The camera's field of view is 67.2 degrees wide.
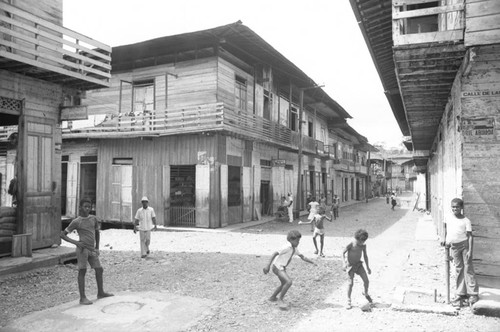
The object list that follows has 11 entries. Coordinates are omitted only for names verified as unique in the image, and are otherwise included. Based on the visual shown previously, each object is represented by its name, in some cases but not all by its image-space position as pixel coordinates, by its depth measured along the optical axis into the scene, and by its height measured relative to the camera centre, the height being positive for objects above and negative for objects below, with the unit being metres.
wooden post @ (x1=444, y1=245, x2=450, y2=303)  5.59 -1.26
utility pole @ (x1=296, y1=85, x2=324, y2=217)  21.11 +2.55
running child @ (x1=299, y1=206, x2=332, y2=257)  10.25 -1.26
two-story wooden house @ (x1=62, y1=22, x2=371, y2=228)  15.73 +2.15
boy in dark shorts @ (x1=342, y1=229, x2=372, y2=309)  5.71 -1.21
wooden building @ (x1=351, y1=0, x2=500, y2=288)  5.53 +1.77
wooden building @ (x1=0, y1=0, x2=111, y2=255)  8.41 +1.90
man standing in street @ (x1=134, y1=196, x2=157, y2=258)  9.69 -1.07
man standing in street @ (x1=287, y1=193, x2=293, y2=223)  19.08 -1.33
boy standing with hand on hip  5.95 -1.01
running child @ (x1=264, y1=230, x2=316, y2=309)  5.76 -1.26
